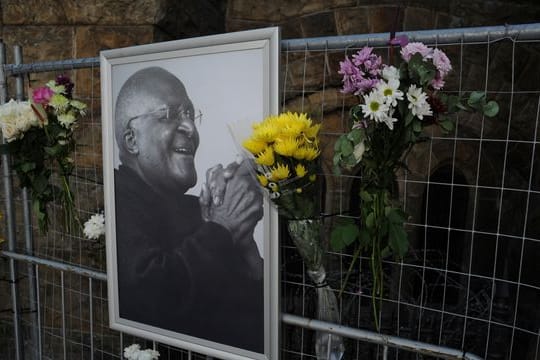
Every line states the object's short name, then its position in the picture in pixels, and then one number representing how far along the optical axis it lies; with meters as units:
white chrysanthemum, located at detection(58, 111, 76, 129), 1.73
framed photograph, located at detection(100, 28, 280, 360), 1.29
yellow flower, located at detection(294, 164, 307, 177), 1.15
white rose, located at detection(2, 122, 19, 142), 1.74
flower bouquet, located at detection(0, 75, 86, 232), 1.73
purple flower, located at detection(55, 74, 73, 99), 1.76
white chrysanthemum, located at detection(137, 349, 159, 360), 1.72
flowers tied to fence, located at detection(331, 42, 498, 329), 1.01
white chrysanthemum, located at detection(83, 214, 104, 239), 1.94
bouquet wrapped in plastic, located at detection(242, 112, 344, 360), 1.14
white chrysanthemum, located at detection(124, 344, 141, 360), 1.74
